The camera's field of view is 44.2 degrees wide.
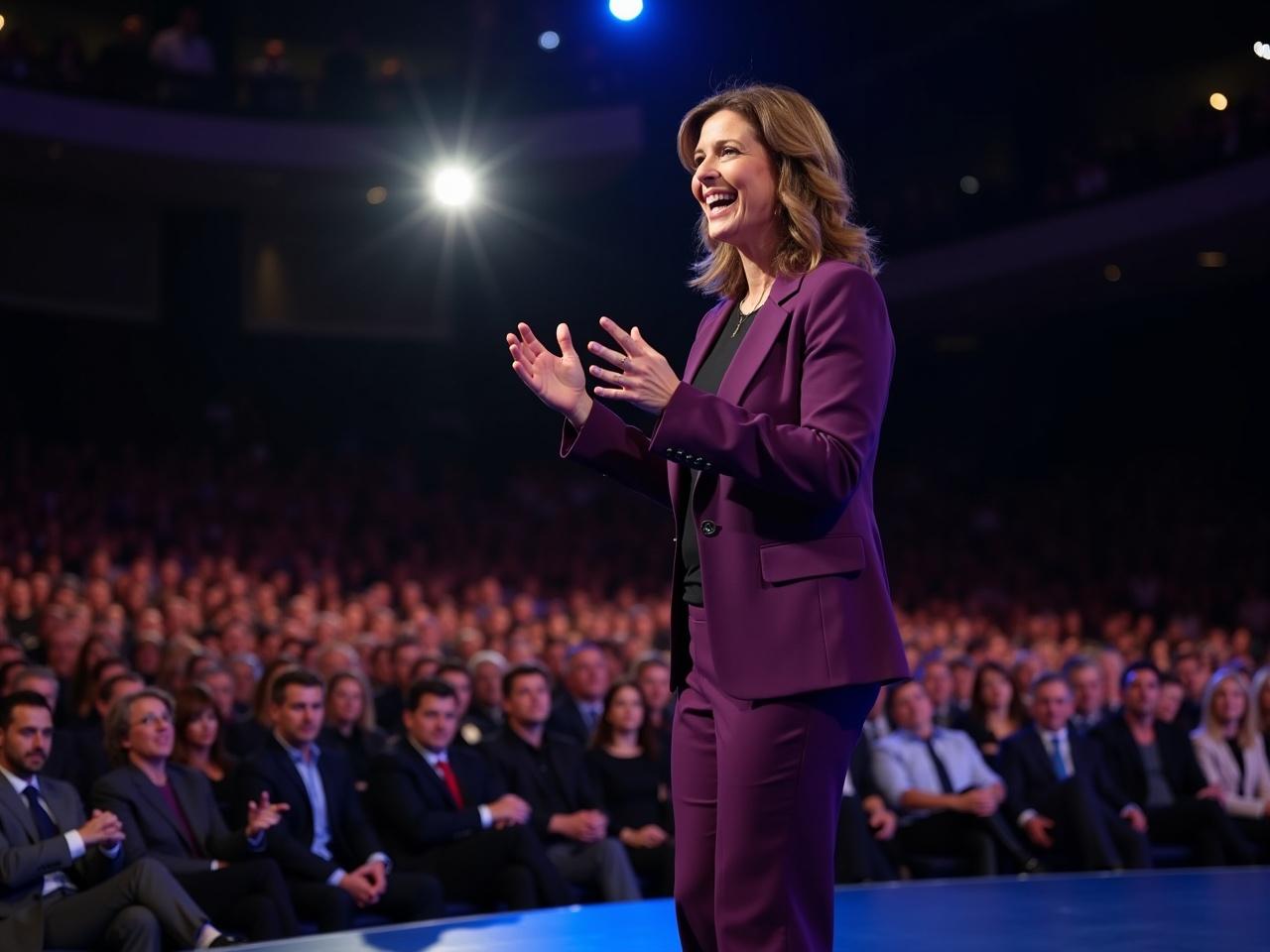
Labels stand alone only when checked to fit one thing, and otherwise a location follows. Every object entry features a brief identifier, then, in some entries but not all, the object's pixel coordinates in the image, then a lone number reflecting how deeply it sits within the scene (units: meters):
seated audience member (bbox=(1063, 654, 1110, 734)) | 6.98
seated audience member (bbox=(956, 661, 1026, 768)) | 6.67
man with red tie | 5.03
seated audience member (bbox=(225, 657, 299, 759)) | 5.63
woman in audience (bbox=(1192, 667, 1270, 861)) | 6.46
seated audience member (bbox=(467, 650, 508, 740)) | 6.98
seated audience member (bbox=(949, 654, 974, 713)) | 7.50
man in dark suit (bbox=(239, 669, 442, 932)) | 4.71
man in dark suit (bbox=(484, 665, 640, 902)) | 5.32
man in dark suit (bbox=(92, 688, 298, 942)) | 4.45
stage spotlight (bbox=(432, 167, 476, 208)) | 14.21
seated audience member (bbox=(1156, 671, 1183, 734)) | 6.63
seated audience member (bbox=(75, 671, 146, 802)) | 5.15
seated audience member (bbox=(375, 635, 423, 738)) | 6.90
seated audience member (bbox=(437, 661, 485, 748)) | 5.90
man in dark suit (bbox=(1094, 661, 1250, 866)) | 6.12
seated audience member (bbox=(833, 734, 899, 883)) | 5.54
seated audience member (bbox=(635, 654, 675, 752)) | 6.16
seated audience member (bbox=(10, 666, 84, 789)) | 5.10
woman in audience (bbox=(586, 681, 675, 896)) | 5.57
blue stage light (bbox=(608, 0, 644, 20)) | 7.19
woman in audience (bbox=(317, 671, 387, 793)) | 5.83
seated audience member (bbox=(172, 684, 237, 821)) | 5.07
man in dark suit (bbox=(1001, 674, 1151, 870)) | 5.76
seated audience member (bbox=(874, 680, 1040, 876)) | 5.78
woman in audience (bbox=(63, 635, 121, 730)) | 5.87
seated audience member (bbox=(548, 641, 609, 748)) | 6.78
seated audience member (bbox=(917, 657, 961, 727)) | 7.05
